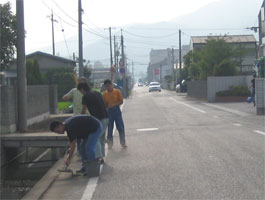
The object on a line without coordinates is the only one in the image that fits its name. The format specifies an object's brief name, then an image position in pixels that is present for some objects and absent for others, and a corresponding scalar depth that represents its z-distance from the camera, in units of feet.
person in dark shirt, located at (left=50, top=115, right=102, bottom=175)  30.22
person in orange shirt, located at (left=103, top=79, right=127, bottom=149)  41.32
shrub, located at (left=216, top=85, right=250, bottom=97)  112.23
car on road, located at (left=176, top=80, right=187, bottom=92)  216.13
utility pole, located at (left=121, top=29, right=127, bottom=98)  168.46
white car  232.16
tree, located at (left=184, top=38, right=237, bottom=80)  136.46
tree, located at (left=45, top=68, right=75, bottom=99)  140.67
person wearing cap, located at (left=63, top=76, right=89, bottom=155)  38.91
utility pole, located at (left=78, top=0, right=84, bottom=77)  87.31
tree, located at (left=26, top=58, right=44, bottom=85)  98.68
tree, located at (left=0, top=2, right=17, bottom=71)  74.64
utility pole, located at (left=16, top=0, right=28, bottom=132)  50.96
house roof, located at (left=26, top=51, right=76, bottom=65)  150.20
